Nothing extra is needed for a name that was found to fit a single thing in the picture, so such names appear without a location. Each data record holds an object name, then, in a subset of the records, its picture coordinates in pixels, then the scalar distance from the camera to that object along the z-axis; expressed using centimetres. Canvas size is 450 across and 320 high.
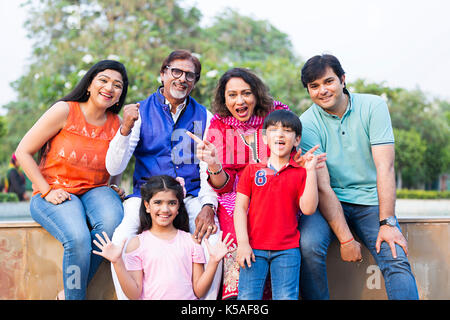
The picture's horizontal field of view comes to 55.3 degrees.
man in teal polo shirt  282
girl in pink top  281
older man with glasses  326
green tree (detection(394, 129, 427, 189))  2266
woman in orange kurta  296
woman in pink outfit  329
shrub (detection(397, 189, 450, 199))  1996
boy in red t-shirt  269
